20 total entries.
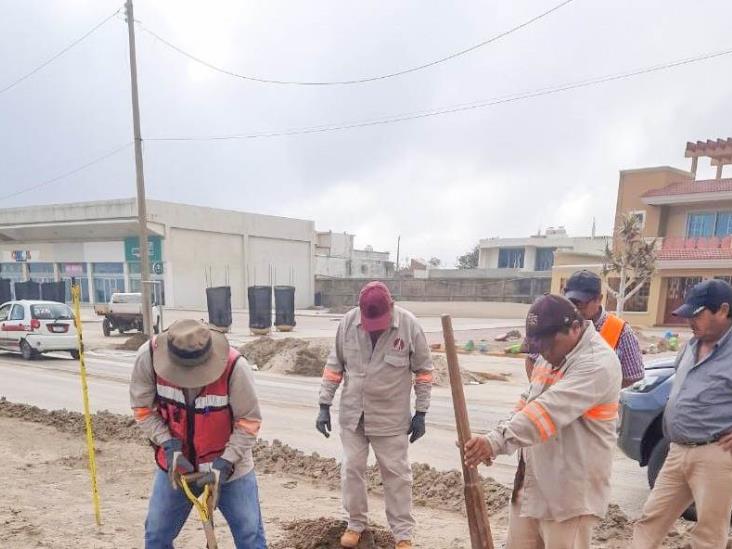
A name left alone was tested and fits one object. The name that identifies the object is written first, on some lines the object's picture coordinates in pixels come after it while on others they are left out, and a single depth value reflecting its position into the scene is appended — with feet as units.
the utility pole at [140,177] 47.06
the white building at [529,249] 138.31
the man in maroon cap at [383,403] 10.58
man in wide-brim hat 7.89
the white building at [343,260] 161.48
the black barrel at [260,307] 61.41
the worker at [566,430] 6.65
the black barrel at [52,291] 100.53
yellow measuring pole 11.75
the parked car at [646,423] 12.27
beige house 74.79
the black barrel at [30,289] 101.35
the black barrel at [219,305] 60.70
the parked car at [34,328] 40.37
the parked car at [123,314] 61.11
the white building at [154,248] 108.27
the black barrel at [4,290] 85.76
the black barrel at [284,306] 66.28
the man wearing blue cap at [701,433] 8.41
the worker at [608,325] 11.14
